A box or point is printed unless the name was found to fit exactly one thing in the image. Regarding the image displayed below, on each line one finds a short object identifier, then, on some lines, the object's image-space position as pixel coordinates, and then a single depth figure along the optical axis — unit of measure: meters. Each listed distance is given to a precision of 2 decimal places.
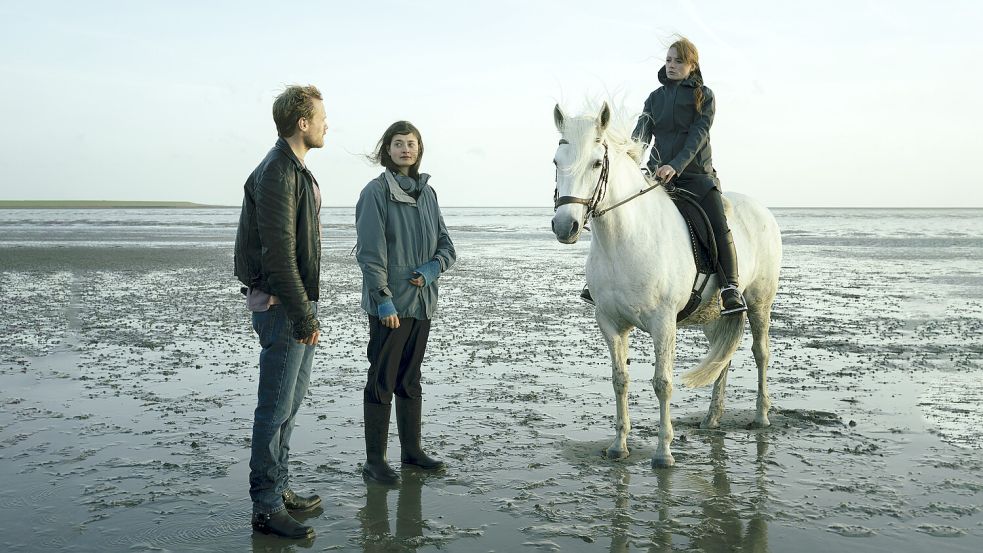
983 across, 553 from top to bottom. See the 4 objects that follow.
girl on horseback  5.84
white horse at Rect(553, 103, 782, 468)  4.99
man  3.89
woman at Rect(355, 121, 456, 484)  4.96
